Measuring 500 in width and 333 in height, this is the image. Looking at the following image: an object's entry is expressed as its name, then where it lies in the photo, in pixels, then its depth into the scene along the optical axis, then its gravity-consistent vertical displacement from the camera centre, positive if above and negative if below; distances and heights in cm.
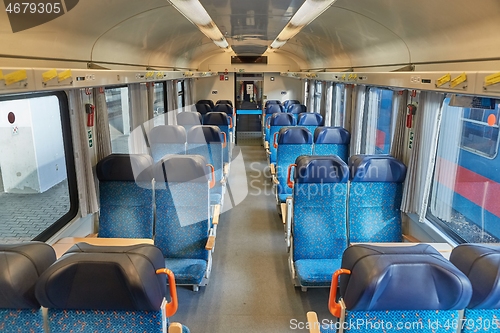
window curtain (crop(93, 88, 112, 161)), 468 -53
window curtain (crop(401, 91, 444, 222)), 421 -83
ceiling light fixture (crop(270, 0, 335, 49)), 405 +81
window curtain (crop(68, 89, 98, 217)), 414 -83
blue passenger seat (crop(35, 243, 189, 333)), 166 -91
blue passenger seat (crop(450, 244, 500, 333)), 175 -91
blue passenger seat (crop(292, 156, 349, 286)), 394 -137
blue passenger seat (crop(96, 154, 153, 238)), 408 -122
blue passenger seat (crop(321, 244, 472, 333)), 167 -91
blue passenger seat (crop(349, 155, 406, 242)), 404 -122
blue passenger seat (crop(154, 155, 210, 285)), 399 -135
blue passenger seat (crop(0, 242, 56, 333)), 171 -90
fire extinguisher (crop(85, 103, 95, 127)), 447 -37
